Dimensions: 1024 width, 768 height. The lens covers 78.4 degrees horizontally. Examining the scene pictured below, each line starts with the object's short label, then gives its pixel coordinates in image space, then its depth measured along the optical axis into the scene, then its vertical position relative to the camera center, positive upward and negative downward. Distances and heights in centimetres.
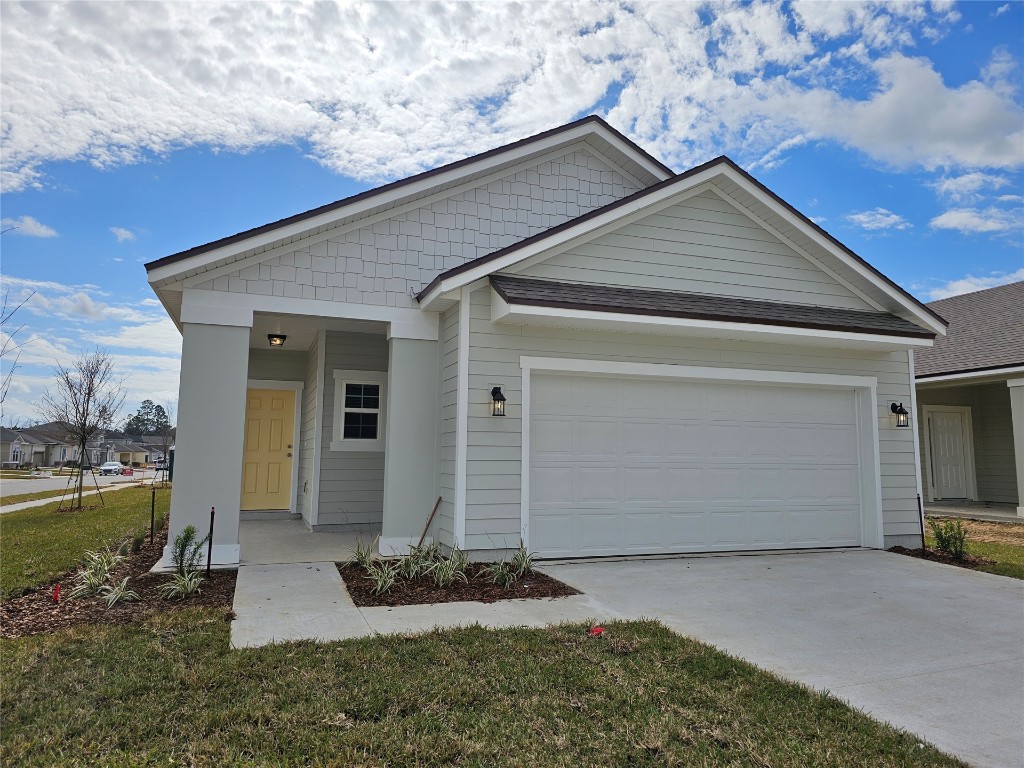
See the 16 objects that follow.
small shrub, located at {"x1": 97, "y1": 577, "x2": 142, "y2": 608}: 568 -139
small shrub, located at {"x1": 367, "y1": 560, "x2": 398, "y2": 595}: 618 -131
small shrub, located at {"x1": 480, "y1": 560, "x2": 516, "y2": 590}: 657 -134
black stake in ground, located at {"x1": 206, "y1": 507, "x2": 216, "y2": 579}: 669 -110
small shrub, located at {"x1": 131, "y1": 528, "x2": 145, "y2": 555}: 836 -131
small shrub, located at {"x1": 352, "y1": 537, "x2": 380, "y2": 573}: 697 -125
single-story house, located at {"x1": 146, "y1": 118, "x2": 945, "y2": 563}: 747 +128
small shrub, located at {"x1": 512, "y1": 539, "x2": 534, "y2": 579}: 687 -127
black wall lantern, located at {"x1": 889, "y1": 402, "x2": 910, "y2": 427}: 916 +55
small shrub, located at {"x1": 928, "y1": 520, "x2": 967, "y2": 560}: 845 -119
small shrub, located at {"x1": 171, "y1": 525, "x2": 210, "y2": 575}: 645 -114
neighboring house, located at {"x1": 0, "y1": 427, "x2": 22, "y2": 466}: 6172 -51
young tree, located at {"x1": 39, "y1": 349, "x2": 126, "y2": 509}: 1573 +127
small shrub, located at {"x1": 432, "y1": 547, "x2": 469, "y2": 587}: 647 -128
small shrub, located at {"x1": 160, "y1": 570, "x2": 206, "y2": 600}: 593 -136
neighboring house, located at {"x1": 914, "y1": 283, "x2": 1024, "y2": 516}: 1486 +71
